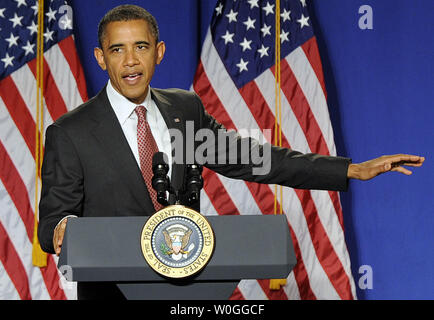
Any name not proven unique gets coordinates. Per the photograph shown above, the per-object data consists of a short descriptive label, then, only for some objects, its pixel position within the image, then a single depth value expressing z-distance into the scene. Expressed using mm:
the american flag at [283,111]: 8313
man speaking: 5867
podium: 5526
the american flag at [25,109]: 8112
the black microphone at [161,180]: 5646
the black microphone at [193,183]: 5683
